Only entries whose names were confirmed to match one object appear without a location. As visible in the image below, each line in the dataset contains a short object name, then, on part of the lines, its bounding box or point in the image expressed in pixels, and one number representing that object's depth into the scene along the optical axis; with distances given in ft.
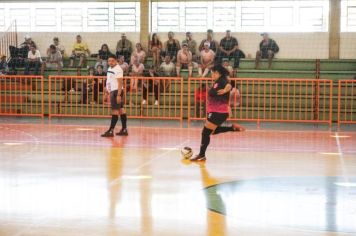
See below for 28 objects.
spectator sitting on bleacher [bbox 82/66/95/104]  72.22
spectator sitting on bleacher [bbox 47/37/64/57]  83.76
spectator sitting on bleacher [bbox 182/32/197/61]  81.51
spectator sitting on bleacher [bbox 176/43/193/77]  76.88
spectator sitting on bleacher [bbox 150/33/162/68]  80.12
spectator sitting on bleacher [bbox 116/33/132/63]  82.48
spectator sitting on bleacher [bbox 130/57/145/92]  75.77
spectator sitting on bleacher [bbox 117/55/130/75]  76.84
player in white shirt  49.44
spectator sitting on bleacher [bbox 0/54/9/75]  79.25
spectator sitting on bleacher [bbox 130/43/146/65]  78.79
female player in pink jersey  37.55
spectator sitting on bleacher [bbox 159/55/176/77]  76.33
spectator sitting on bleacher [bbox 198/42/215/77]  76.07
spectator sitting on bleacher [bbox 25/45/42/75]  80.18
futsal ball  38.52
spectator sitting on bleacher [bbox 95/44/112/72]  80.79
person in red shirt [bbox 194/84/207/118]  68.90
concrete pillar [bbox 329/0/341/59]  81.87
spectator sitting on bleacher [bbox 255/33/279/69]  79.77
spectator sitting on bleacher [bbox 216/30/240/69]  79.51
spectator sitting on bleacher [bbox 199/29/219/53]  79.30
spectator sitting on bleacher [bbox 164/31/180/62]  80.23
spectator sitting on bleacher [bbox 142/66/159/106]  71.53
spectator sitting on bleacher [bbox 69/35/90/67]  83.56
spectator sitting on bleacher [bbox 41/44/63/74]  81.96
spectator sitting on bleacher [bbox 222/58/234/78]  71.97
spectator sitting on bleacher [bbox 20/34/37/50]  83.92
